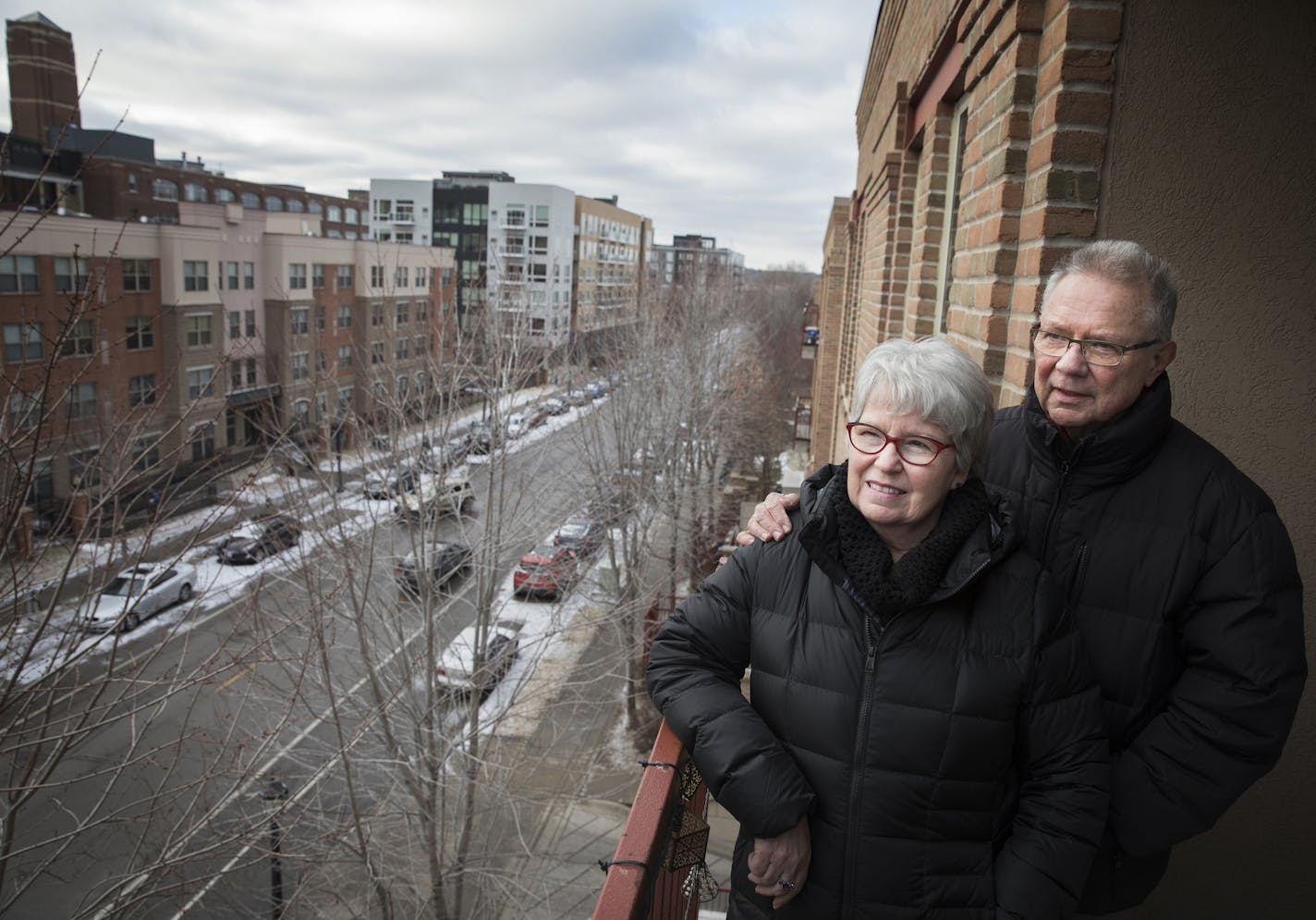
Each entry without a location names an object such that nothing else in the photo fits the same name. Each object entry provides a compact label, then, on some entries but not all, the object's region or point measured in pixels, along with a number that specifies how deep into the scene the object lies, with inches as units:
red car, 520.1
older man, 71.9
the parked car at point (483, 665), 393.1
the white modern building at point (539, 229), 2057.1
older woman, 70.6
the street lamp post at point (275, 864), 294.4
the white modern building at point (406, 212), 2237.9
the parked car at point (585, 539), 606.9
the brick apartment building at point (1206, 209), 96.0
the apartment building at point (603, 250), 2297.0
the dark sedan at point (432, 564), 379.2
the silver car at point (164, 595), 619.2
